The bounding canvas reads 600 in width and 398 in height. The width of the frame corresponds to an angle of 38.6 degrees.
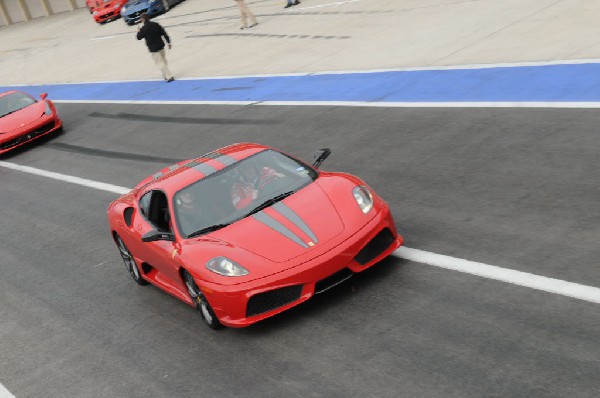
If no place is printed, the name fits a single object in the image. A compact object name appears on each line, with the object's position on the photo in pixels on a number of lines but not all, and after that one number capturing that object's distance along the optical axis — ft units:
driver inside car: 27.20
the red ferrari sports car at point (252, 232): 23.80
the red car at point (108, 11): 136.98
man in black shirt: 76.64
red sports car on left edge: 67.72
